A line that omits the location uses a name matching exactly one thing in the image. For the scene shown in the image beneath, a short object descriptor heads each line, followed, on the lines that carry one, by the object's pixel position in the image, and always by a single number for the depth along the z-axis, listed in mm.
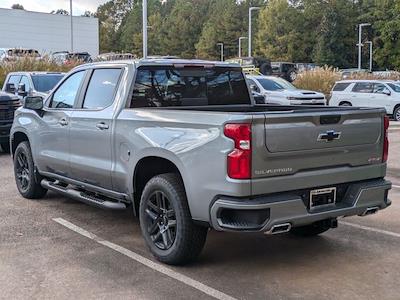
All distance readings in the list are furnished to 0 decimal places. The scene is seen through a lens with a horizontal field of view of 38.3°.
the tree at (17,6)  109669
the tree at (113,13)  103938
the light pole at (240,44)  69944
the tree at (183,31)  83438
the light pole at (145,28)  27778
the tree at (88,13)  123450
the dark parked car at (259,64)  34900
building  63562
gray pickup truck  4586
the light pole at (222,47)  76125
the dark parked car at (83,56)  34000
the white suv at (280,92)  21141
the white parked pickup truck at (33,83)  15725
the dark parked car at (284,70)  38156
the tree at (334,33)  63062
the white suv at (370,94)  22109
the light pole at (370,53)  63119
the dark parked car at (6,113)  12203
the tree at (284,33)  64375
